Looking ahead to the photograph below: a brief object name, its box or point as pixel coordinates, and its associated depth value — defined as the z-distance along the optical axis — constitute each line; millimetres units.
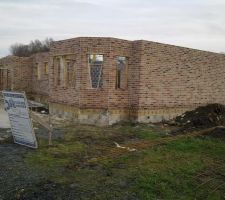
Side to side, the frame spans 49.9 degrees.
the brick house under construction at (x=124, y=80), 9483
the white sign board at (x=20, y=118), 6293
